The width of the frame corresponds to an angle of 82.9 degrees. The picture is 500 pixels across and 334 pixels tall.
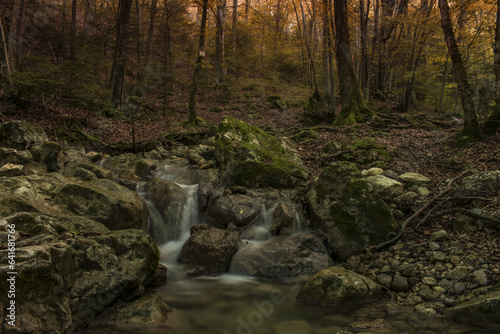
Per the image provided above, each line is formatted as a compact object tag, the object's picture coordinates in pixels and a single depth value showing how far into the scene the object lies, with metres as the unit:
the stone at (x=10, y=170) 5.93
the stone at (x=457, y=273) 3.97
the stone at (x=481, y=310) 3.14
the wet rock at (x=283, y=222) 6.30
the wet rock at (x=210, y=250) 5.45
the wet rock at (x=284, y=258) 5.28
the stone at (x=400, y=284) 4.25
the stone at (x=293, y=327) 3.59
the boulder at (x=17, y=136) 7.52
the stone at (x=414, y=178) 6.59
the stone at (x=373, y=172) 7.35
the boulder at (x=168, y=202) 6.56
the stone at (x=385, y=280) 4.43
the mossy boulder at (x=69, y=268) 2.75
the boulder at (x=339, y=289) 4.09
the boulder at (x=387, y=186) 6.43
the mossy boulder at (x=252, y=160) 7.77
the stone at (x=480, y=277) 3.69
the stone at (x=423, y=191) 6.11
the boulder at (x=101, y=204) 5.26
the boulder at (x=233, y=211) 6.53
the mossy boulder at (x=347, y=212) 5.52
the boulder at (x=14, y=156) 6.71
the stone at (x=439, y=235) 4.90
